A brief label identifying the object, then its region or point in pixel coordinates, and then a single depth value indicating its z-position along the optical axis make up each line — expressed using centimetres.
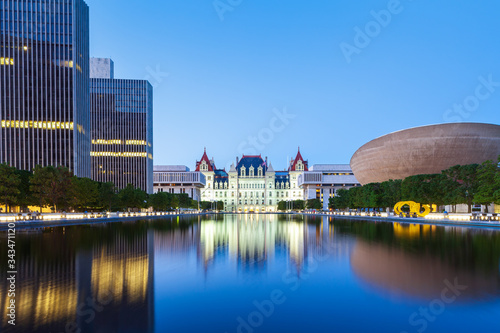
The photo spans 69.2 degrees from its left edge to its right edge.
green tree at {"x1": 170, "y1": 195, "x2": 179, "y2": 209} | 11826
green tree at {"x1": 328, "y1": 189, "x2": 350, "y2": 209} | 10881
